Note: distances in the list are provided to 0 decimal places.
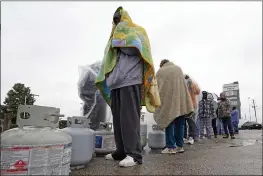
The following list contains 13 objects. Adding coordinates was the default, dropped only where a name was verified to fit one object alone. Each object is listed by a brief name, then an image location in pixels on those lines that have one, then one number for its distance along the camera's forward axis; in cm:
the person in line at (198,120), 656
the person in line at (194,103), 499
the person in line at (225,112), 683
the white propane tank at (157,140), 389
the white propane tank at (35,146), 126
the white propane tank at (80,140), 194
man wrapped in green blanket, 210
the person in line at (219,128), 945
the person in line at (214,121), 725
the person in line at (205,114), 658
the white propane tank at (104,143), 278
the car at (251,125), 2471
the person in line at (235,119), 1035
